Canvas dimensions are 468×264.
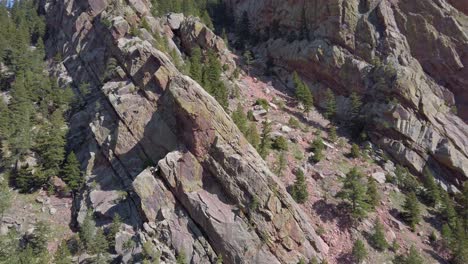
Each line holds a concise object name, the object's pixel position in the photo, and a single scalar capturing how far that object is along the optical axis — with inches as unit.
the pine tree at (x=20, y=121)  1596.9
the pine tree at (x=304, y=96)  2122.3
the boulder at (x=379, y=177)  1688.1
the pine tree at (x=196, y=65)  1919.3
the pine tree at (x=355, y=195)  1382.9
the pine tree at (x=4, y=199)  1331.2
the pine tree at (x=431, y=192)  1632.6
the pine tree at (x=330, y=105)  2129.7
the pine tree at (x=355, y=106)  2093.6
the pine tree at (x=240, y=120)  1617.9
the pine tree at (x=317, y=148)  1681.8
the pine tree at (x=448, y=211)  1502.2
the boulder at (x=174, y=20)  2519.7
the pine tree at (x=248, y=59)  2508.6
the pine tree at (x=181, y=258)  1146.5
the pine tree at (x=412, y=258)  1216.8
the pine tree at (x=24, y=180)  1508.4
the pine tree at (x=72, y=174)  1514.5
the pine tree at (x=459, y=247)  1314.8
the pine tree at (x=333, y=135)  1887.3
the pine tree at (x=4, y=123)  1670.8
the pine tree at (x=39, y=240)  1233.4
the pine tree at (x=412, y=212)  1468.8
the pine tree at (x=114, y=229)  1247.5
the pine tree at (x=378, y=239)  1320.1
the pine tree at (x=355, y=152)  1807.6
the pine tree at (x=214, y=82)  1807.0
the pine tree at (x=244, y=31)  2955.2
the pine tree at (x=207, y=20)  2804.9
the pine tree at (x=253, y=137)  1587.1
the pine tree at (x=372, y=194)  1471.5
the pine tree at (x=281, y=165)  1515.5
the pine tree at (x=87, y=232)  1221.1
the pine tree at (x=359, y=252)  1245.1
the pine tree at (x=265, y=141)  1579.7
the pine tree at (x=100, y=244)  1178.0
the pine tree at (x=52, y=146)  1567.4
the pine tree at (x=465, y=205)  1519.4
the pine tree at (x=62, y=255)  1133.6
